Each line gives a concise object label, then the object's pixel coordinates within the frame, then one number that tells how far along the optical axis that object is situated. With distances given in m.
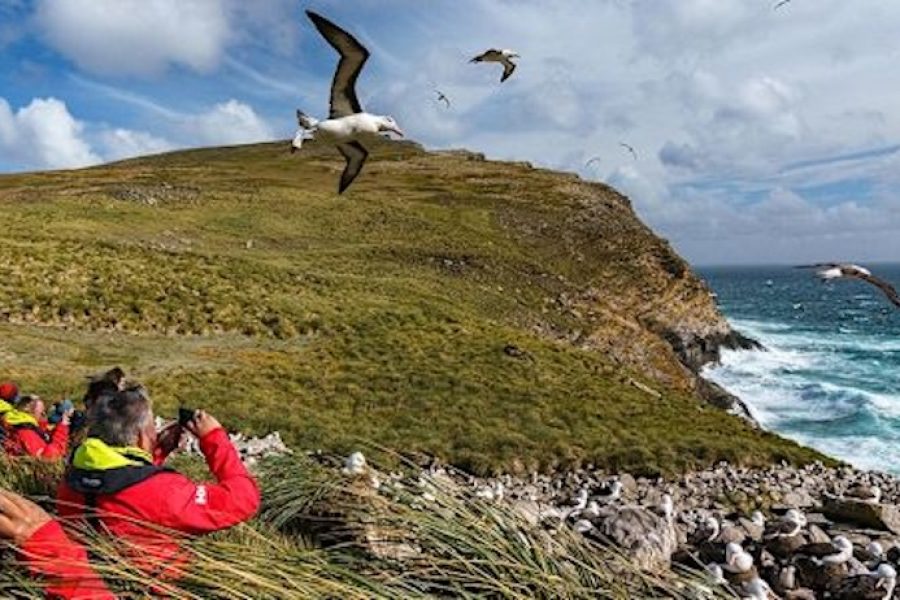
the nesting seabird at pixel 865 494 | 13.57
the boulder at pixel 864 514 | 11.20
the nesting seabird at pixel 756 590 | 7.12
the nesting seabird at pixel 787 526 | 9.45
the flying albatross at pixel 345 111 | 8.77
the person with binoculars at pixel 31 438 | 7.50
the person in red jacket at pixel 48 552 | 3.74
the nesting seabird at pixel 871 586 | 8.34
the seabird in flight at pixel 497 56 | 10.00
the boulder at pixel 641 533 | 8.37
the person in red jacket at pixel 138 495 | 4.17
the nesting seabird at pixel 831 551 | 8.84
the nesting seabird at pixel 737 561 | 8.54
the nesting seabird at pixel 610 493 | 13.71
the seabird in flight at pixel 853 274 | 5.52
